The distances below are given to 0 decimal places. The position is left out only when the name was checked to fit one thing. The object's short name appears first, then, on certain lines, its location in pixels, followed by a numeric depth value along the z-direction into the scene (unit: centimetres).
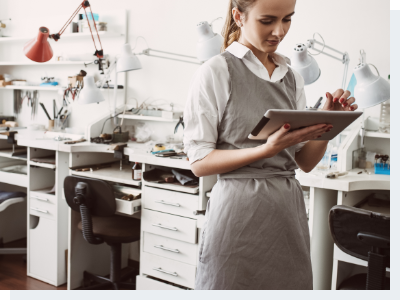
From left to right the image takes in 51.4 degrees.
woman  105
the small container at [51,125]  360
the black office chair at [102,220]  232
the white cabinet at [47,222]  279
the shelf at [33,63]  344
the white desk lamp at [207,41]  215
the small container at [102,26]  324
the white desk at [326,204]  189
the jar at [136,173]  246
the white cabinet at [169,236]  223
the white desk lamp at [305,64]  200
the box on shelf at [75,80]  342
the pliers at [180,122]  280
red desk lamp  252
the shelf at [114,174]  250
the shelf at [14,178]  296
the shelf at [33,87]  356
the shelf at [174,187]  220
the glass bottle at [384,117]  236
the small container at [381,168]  215
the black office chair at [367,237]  152
